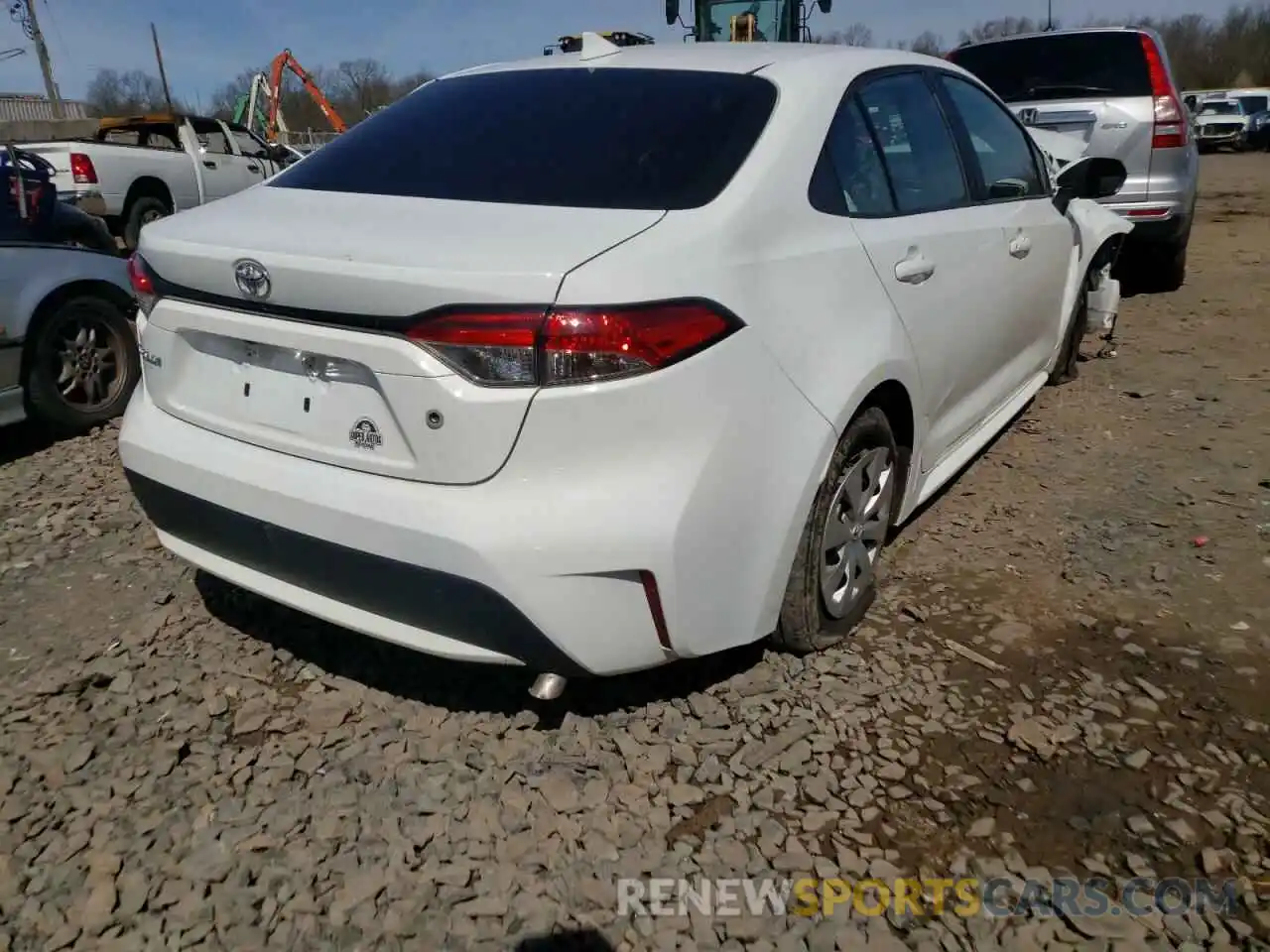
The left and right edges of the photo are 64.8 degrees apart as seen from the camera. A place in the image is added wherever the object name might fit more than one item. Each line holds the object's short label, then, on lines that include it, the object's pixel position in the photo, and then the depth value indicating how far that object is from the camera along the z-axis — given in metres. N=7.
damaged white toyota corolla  2.00
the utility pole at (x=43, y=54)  34.03
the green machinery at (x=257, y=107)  25.00
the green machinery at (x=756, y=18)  14.98
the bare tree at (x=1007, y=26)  31.31
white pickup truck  11.23
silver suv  6.75
